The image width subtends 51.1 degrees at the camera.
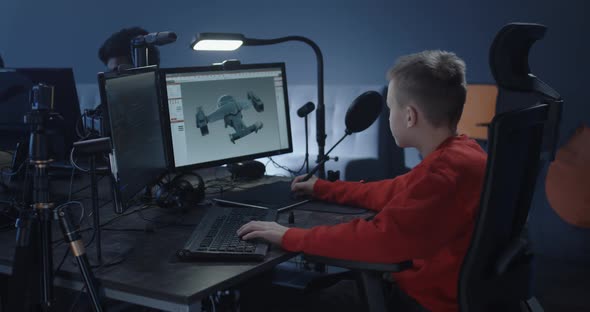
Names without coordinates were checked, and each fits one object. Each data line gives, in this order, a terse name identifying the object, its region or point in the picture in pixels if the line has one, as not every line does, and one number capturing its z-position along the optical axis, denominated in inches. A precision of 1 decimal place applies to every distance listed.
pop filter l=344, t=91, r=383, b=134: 76.4
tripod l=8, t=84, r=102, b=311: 48.7
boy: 54.8
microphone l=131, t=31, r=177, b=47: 75.7
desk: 47.2
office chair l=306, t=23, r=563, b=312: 48.5
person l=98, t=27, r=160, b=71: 125.4
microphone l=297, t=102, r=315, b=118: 90.0
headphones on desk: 75.1
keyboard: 54.6
